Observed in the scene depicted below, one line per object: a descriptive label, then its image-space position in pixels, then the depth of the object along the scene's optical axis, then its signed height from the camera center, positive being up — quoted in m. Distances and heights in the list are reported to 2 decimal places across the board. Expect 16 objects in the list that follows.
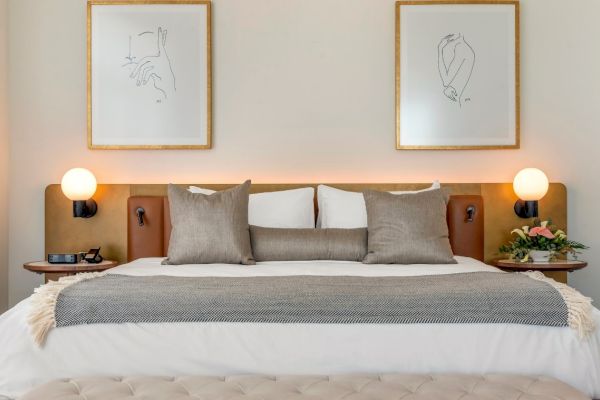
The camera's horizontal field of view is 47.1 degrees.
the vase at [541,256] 3.95 -0.42
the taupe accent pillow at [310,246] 3.61 -0.33
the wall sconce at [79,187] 4.10 -0.02
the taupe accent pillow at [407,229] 3.51 -0.24
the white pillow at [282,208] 3.90 -0.14
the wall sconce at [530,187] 4.10 -0.02
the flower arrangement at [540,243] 3.93 -0.34
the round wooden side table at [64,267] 3.82 -0.47
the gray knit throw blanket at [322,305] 2.33 -0.42
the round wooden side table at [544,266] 3.86 -0.46
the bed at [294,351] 2.27 -0.56
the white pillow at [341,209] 3.85 -0.14
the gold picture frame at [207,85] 4.29 +0.62
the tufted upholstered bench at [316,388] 1.94 -0.60
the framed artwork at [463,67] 4.29 +0.73
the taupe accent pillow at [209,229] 3.52 -0.24
